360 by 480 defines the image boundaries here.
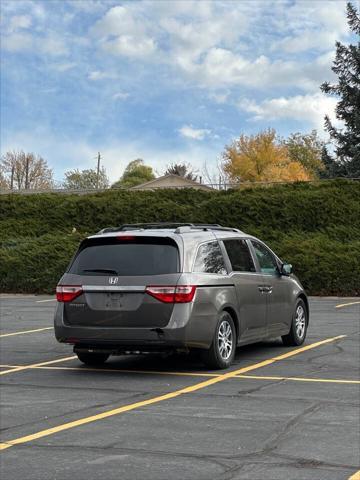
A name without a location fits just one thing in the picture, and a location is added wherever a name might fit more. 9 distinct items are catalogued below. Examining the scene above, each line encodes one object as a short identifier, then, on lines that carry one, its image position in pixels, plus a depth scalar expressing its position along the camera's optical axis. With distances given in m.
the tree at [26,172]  93.06
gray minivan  9.38
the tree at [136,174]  95.69
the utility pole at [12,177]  93.00
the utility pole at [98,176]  93.44
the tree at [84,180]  98.11
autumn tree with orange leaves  74.62
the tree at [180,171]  94.93
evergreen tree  38.41
